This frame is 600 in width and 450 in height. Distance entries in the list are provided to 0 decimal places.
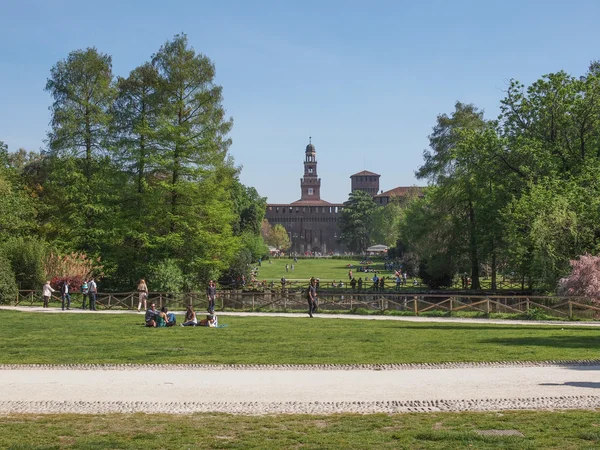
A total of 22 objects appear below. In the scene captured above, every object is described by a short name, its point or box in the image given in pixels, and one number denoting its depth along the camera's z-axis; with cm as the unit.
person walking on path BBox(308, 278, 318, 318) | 2894
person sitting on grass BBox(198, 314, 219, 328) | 2406
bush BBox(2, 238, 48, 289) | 3731
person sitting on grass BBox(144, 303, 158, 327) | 2397
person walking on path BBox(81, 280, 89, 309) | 3222
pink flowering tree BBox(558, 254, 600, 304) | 2918
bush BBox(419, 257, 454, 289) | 4978
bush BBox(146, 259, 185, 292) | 3906
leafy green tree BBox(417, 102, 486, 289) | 4512
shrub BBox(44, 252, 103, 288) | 3719
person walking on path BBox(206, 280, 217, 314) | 2894
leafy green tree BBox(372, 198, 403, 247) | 12044
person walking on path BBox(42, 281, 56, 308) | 3247
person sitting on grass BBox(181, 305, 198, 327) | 2428
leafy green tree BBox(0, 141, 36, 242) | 4309
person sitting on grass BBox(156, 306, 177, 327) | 2400
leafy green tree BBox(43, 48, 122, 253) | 4406
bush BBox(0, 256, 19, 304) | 3483
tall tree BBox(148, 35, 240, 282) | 4138
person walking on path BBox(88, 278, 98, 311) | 3172
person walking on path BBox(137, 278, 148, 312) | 3190
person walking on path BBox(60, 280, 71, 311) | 3152
